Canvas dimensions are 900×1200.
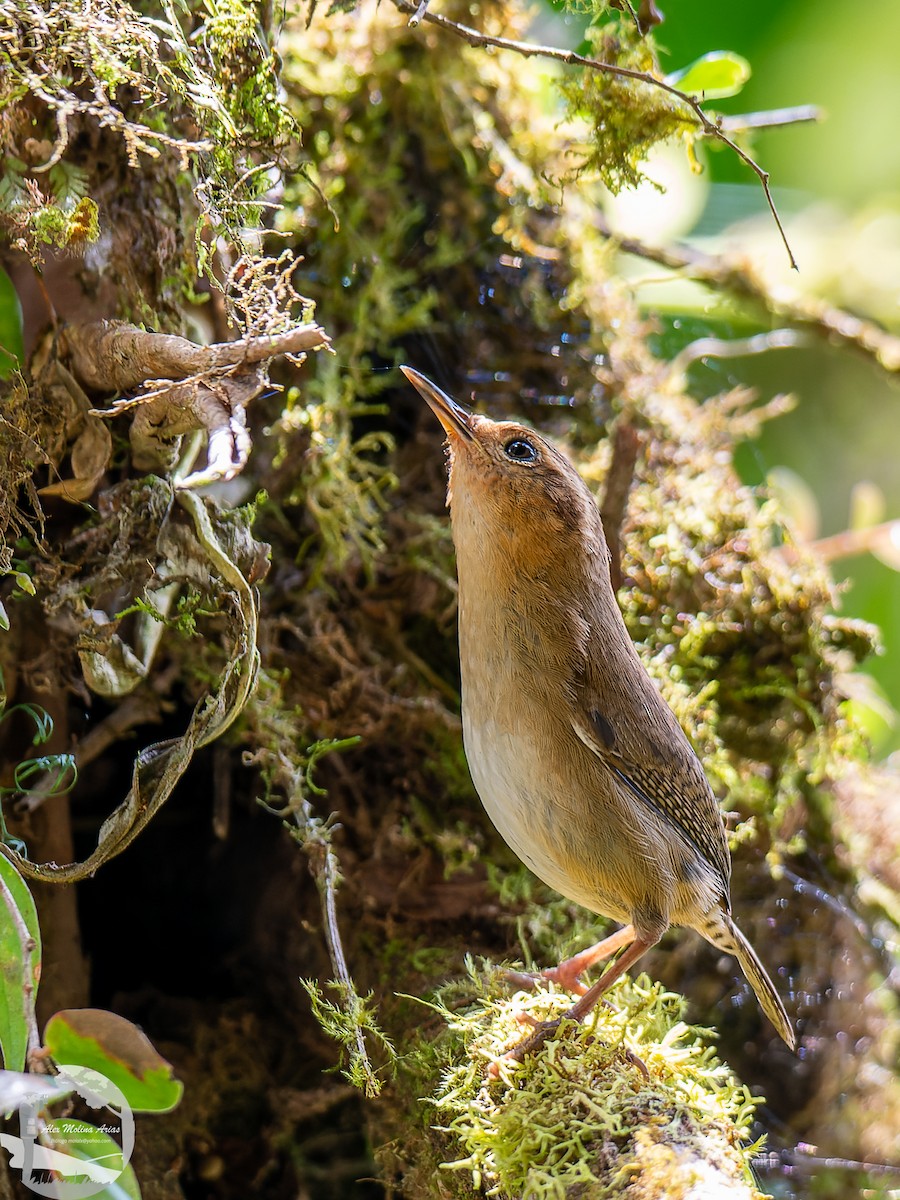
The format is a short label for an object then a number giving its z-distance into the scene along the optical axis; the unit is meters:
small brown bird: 4.05
